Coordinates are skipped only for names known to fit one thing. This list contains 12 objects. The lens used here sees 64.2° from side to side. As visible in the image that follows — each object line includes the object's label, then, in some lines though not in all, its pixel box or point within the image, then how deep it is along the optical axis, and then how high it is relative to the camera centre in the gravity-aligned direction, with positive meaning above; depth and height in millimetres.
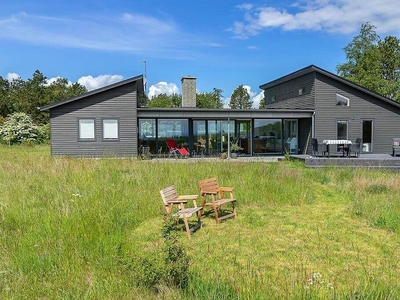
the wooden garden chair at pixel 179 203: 5545 -1128
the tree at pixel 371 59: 35656 +9511
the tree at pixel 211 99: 51212 +7157
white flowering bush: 30080 +1131
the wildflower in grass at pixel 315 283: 3193 -1502
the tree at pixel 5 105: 43762 +5284
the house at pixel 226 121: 17984 +1194
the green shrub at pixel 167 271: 3260 -1352
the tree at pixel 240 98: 62169 +8345
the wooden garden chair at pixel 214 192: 6309 -1061
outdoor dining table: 16125 -128
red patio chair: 18328 -473
